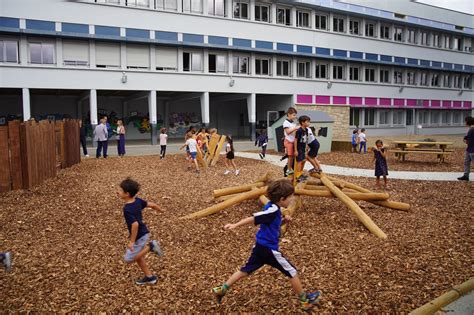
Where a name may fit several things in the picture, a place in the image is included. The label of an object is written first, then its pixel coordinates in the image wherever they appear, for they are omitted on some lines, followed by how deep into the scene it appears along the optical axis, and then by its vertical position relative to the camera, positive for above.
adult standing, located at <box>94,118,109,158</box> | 19.09 -0.57
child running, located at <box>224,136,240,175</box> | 14.29 -0.97
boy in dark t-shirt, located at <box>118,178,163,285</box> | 4.47 -1.21
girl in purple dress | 10.58 -0.95
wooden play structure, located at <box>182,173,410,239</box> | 6.82 -1.36
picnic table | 17.27 -1.19
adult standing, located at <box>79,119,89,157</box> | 20.72 -0.71
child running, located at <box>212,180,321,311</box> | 3.93 -1.17
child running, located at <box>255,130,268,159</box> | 20.12 -0.93
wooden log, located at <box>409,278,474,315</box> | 3.93 -1.84
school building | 27.86 +5.51
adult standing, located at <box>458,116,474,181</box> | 12.30 -0.87
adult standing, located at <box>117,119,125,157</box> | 19.88 -0.91
